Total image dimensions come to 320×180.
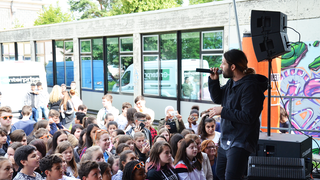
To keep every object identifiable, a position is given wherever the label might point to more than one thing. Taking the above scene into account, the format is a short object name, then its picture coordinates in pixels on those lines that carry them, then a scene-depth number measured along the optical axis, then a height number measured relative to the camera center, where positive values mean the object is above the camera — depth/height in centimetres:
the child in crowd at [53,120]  800 -125
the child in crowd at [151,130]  697 -131
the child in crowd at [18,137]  579 -116
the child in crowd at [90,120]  725 -113
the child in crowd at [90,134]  580 -112
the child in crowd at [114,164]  481 -135
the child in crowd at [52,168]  404 -117
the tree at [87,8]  5431 +918
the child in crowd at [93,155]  466 -118
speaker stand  417 -41
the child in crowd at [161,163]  437 -124
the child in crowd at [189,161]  461 -128
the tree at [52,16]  3697 +547
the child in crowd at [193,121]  738 -117
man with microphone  313 -41
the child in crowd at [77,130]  675 -123
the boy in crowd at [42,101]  1211 -121
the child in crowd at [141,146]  539 -126
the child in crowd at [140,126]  650 -113
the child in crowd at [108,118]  764 -113
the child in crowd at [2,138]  580 -118
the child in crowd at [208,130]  635 -117
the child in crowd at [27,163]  420 -117
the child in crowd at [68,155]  489 -125
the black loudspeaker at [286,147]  381 -91
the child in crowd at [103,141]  544 -116
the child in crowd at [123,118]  794 -121
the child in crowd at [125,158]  456 -120
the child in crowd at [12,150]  489 -119
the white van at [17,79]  1293 -47
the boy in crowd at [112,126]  688 -119
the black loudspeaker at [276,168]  345 -103
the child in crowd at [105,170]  429 -128
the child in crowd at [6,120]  725 -110
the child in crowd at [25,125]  773 -130
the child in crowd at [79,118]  859 -126
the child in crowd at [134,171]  408 -123
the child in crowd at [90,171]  400 -120
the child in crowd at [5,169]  408 -119
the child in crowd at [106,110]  873 -110
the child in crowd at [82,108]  889 -106
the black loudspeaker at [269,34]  441 +40
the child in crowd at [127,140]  555 -117
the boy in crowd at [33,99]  1201 -111
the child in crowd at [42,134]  631 -123
